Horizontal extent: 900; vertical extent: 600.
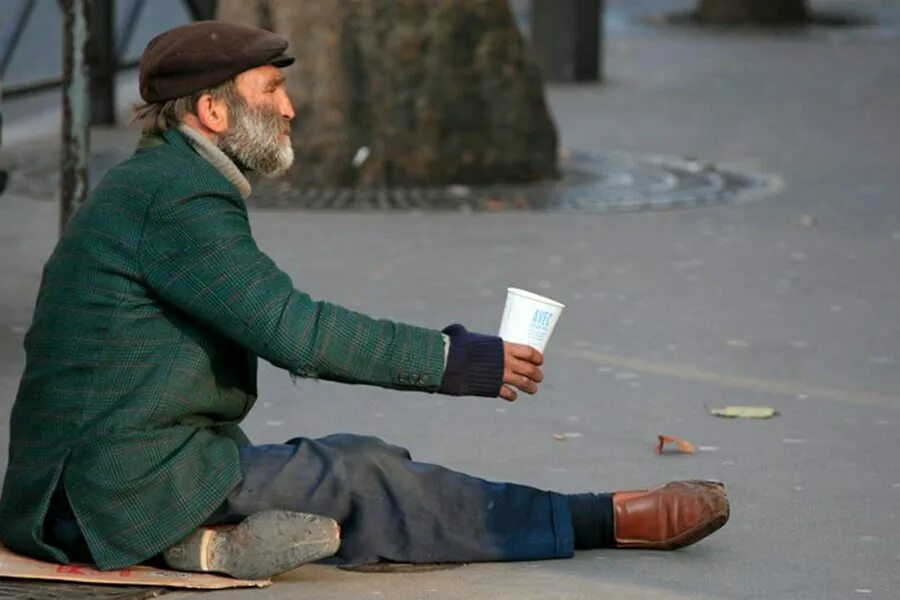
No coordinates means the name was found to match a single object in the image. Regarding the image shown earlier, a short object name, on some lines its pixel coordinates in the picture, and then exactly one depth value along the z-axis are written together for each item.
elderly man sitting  9.30
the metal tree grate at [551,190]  22.45
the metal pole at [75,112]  16.28
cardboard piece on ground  9.43
